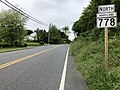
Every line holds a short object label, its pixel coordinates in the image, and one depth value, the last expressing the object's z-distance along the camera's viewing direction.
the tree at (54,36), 46.54
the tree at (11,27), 23.52
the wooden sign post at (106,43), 3.84
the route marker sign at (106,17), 3.87
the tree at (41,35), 46.60
